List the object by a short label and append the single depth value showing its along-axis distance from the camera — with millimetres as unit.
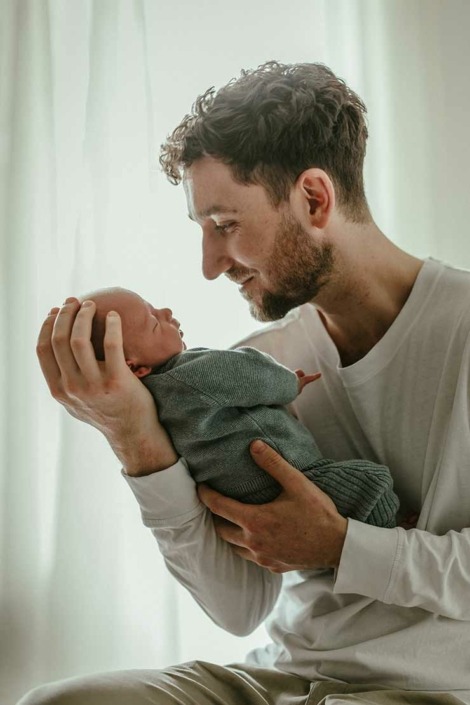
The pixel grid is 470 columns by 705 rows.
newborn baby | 1300
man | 1288
